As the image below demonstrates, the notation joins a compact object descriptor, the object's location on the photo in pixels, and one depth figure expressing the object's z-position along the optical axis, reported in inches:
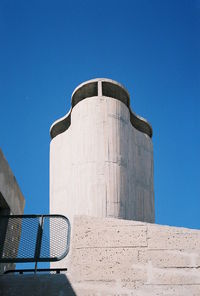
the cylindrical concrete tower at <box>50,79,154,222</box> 410.9
